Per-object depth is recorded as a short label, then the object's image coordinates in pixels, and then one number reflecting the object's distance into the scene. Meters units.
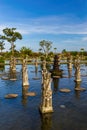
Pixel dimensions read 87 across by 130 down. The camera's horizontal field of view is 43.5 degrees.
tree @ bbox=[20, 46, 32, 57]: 54.37
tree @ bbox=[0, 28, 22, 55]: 52.39
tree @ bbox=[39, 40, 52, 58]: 64.26
